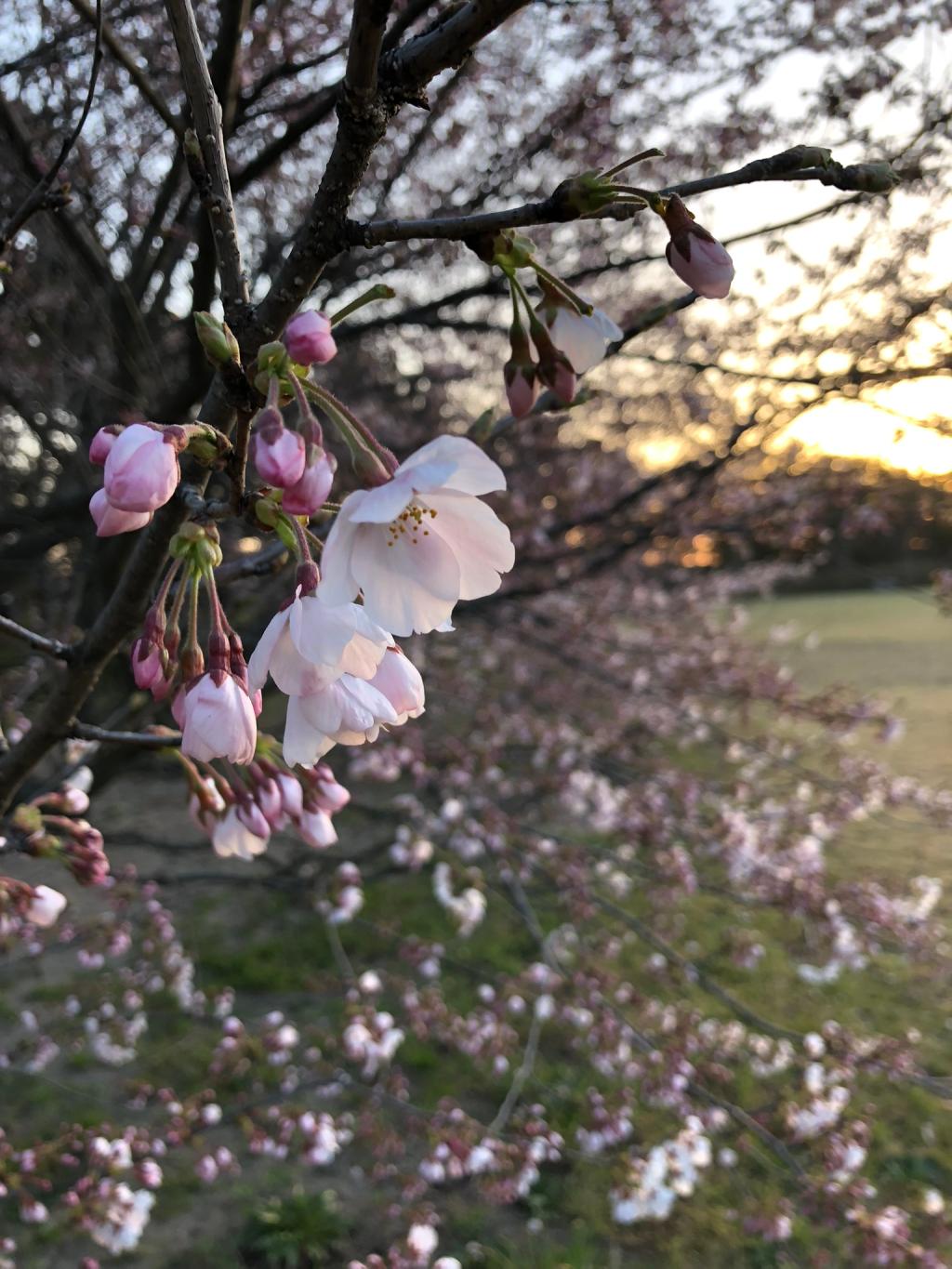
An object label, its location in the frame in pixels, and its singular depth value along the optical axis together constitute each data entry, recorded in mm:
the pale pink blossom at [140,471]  150
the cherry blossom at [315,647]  165
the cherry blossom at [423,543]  153
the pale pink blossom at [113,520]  158
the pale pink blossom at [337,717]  179
